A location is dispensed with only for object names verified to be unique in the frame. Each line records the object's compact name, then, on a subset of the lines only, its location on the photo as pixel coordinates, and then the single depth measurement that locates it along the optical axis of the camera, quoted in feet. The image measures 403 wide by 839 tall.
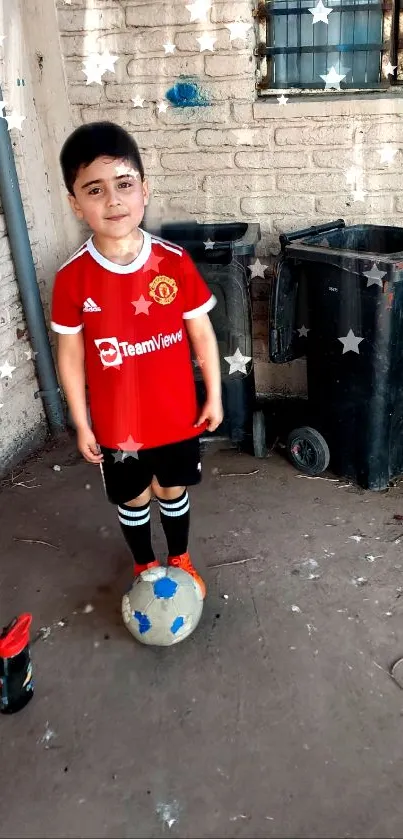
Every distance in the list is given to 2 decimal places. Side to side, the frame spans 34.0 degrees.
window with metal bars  8.23
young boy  5.01
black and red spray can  5.25
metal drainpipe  8.45
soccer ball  5.77
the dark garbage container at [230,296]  8.21
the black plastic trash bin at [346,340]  7.38
